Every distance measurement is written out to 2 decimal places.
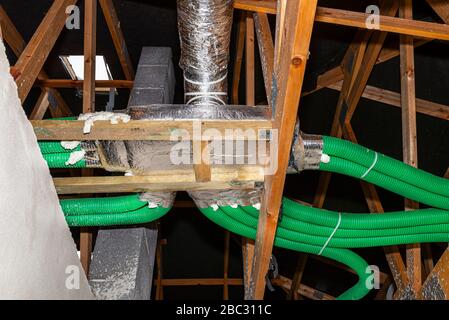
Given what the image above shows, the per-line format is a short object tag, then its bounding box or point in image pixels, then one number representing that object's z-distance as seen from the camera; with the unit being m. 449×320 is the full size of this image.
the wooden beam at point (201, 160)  1.79
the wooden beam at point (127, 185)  1.97
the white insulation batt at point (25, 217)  1.25
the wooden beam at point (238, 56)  3.33
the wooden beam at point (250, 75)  2.77
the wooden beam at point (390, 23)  2.20
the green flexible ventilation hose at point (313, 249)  2.28
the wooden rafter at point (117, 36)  3.13
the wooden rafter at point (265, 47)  1.98
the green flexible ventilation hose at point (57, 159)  1.93
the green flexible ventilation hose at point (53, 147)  1.93
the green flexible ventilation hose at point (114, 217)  2.26
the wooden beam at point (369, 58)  3.22
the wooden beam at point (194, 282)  6.00
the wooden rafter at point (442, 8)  2.70
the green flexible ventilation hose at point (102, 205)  2.23
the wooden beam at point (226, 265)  5.27
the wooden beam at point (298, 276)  5.05
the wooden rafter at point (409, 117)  2.71
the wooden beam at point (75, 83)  3.74
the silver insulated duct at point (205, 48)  2.01
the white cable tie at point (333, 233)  2.32
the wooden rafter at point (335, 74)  3.68
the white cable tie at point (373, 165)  2.04
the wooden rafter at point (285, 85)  1.30
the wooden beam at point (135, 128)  1.72
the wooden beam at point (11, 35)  3.18
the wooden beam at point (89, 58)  2.73
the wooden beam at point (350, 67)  3.42
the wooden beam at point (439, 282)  2.05
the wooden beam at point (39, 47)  1.82
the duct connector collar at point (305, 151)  1.94
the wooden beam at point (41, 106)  3.63
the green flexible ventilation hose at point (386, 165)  2.00
